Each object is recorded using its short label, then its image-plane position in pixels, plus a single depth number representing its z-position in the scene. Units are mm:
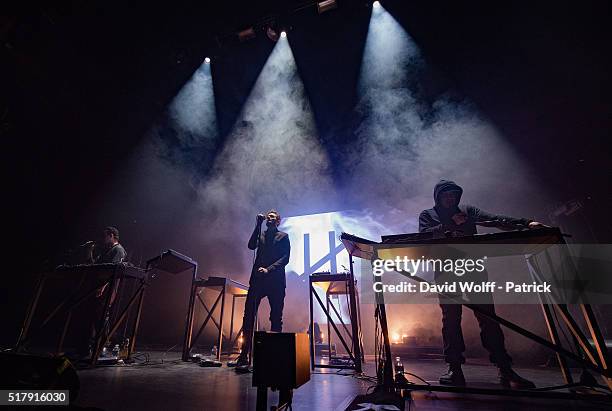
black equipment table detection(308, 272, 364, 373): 2905
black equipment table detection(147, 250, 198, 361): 3479
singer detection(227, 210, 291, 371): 3059
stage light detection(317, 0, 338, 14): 5633
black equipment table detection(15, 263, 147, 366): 2920
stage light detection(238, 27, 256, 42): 6234
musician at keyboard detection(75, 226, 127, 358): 3665
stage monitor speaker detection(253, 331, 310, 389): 1188
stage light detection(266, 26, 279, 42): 6219
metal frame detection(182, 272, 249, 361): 3607
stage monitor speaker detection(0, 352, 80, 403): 1147
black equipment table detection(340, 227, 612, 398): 1537
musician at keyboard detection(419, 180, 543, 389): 2074
